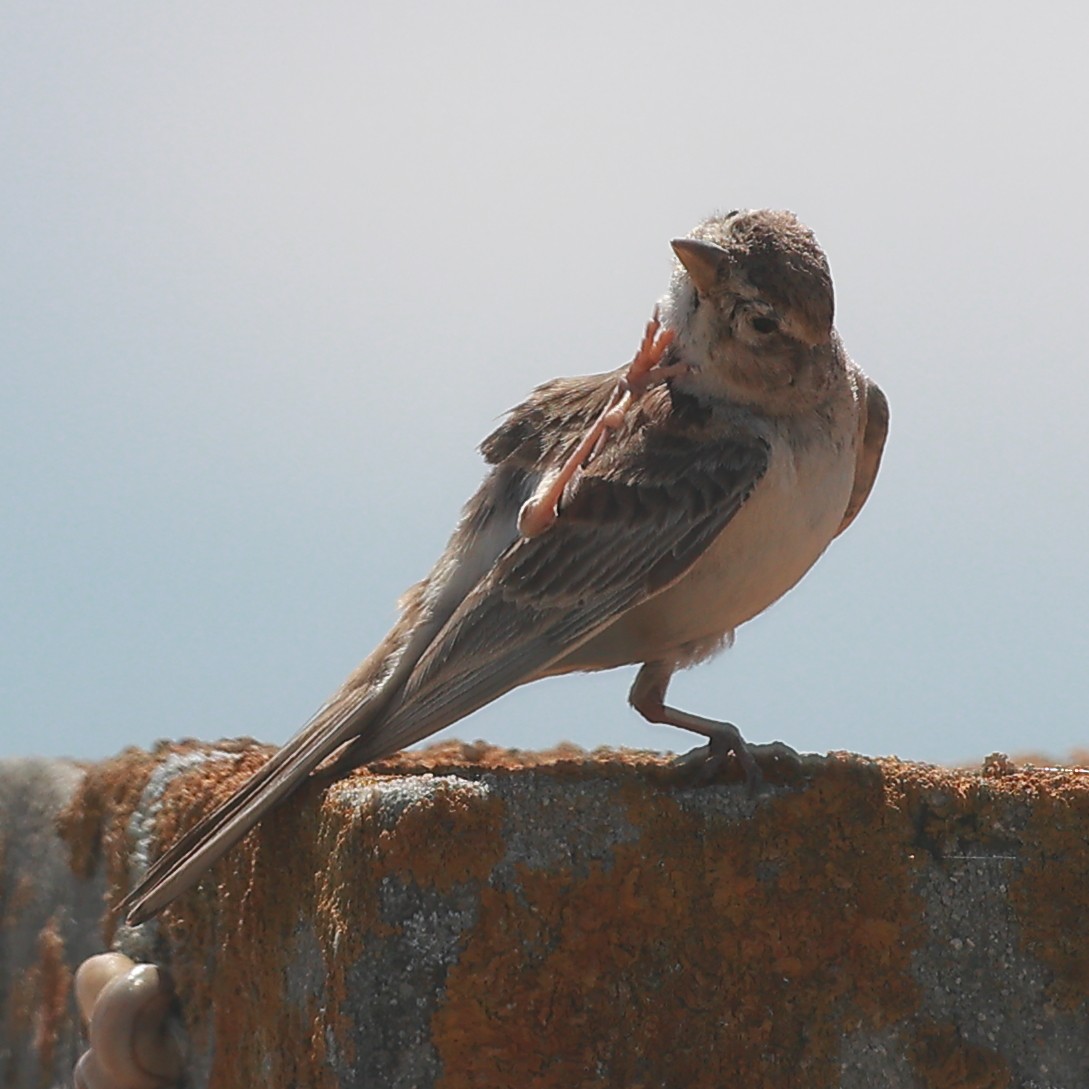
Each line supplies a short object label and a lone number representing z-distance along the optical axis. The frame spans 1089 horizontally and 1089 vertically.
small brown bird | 6.71
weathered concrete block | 5.16
